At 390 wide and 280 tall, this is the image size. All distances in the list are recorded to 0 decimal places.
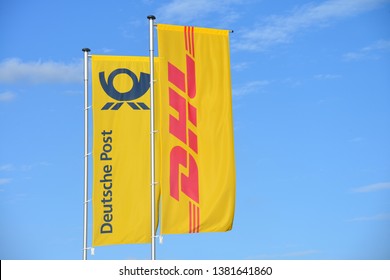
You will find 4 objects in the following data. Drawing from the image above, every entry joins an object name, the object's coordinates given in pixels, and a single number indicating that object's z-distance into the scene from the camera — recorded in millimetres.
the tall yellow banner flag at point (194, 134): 18719
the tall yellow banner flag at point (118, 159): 20875
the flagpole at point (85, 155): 21359
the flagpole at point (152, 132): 19219
